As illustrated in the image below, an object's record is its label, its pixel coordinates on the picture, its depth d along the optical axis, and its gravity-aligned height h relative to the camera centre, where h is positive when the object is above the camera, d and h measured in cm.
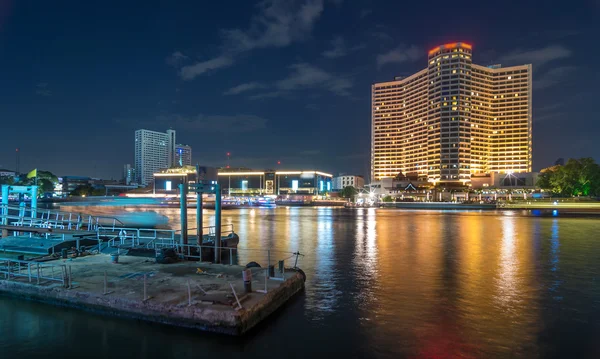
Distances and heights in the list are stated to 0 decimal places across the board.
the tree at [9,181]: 18410 +326
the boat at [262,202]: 17325 -736
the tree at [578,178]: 12900 +337
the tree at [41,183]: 17881 +213
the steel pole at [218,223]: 2386 -240
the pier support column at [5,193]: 3622 -57
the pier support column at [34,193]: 3945 -63
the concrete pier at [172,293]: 1307 -431
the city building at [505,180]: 17479 +360
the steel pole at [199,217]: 2497 -213
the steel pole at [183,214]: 2510 -184
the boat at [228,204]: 16368 -813
